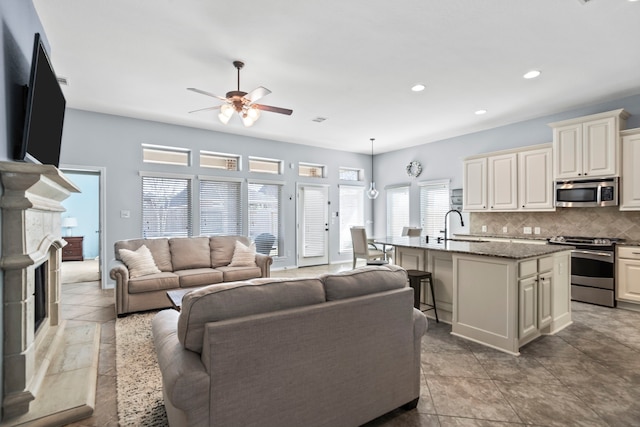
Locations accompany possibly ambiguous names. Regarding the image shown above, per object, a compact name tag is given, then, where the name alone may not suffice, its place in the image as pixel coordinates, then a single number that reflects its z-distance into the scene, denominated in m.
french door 7.42
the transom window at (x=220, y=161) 6.33
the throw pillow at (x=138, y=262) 4.00
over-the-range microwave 4.29
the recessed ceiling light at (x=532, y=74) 3.76
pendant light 7.11
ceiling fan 3.38
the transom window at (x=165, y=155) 5.81
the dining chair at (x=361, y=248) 6.01
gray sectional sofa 1.33
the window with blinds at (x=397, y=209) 7.81
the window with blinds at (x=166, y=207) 5.72
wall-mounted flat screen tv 2.10
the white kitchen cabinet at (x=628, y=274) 4.04
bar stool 3.49
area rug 1.95
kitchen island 2.80
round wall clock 7.38
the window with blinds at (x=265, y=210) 6.80
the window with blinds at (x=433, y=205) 6.88
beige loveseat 3.81
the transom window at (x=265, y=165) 6.90
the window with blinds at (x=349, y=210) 8.20
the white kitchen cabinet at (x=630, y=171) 4.14
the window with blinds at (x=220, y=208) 6.21
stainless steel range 4.22
